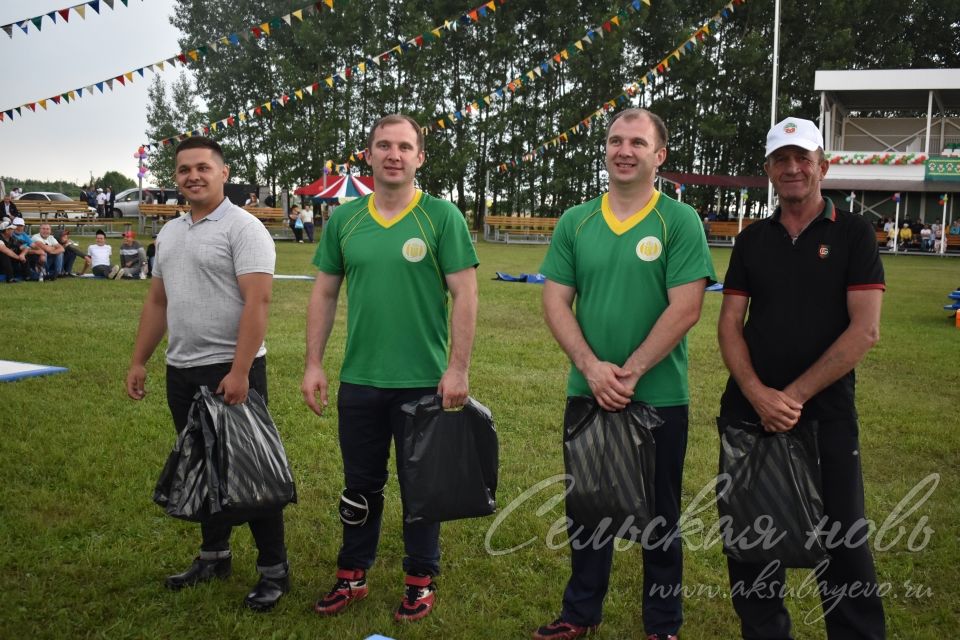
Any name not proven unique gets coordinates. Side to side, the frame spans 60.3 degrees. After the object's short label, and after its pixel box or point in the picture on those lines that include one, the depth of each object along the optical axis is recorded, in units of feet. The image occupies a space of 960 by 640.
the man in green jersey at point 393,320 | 10.41
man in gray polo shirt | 10.55
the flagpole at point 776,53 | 75.96
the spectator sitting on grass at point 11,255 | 47.59
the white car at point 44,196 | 124.32
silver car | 122.83
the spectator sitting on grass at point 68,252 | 53.21
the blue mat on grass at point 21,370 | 22.99
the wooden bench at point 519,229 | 117.39
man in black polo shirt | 8.79
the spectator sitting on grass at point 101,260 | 53.01
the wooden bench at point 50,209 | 91.15
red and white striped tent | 92.79
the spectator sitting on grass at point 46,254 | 49.29
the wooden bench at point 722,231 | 116.16
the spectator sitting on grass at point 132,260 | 53.83
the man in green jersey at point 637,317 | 9.47
